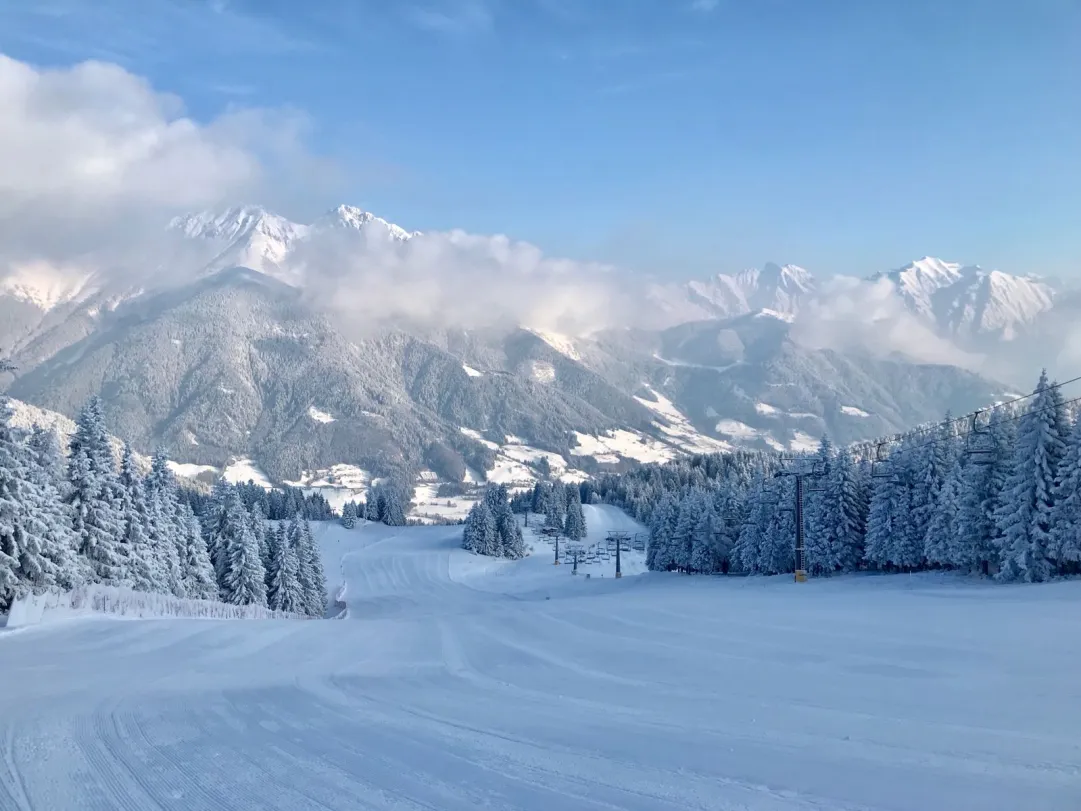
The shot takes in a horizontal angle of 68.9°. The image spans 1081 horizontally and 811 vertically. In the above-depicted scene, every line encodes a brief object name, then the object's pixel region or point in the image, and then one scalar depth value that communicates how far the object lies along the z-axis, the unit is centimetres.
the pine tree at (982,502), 4122
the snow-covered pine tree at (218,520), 4945
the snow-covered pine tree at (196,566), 4281
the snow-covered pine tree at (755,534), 6347
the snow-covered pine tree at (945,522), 4528
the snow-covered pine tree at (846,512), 5550
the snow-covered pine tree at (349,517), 15162
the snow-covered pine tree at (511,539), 12625
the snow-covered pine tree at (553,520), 15475
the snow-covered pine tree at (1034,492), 3659
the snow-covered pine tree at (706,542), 7375
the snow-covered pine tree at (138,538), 3588
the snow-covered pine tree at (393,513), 16512
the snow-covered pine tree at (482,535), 12225
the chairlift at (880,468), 4900
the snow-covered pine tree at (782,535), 5950
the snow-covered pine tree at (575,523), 15250
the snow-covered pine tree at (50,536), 2417
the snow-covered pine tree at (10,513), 2223
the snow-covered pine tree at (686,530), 7825
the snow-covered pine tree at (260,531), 5325
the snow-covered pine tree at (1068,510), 3528
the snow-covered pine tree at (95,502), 3412
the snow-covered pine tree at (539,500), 17812
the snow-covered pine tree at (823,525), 5562
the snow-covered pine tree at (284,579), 5184
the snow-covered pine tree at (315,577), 5810
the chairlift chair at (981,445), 3906
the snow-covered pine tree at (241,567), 4741
